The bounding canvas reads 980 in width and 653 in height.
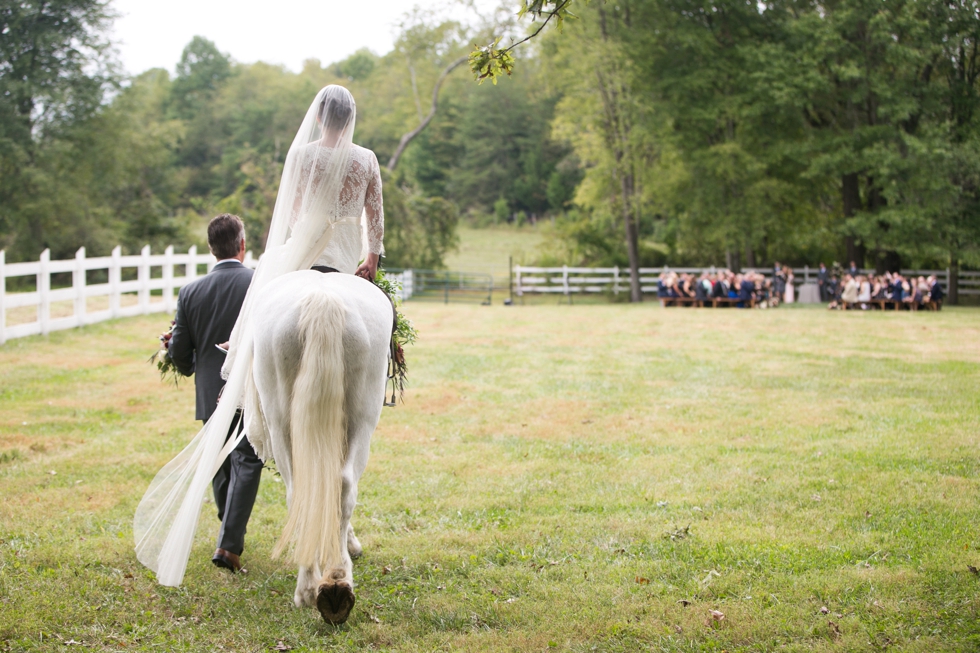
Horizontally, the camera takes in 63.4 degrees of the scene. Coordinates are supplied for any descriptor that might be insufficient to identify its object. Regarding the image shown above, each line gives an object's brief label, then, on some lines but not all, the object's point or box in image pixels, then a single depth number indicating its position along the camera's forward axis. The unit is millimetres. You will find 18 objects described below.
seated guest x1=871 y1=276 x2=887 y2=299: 25484
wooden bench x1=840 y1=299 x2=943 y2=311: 25109
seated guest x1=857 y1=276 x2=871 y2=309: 25484
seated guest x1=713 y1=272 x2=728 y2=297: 26547
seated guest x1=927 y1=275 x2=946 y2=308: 25344
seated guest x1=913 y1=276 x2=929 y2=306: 25031
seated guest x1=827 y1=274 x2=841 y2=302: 27772
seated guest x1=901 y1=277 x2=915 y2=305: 24984
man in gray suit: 4777
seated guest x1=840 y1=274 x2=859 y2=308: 25562
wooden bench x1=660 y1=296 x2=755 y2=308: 26406
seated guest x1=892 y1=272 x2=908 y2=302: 25156
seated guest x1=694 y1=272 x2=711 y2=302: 26656
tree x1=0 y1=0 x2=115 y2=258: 30844
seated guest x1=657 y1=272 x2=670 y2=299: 27370
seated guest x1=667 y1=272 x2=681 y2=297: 27234
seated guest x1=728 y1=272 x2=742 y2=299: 26583
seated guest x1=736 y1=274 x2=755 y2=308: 26281
